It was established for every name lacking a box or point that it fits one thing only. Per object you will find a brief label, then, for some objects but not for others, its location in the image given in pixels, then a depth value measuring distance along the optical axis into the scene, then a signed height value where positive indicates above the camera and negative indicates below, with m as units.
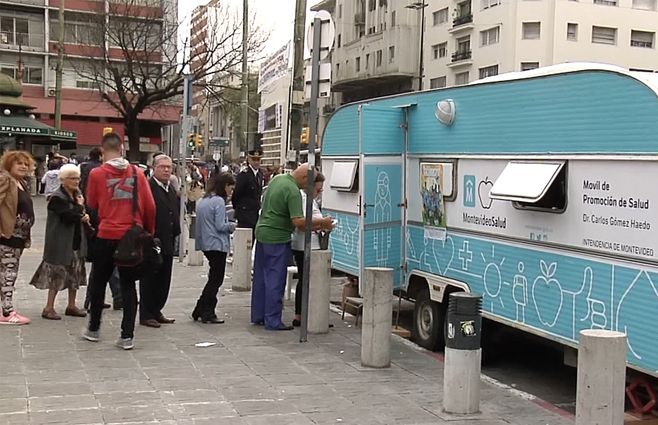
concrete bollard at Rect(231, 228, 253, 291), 12.12 -1.37
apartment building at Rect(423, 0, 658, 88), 47.96 +8.91
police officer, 12.66 -0.37
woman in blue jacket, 9.11 -0.73
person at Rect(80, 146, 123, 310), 8.96 -0.80
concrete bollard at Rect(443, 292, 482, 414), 6.03 -1.39
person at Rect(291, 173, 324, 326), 8.89 -0.86
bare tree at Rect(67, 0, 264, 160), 33.38 +5.05
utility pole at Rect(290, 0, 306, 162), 13.45 +1.89
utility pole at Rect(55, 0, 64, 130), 32.25 +3.89
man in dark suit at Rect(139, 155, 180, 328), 8.85 -0.80
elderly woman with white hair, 8.70 -0.85
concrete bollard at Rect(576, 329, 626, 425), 5.03 -1.24
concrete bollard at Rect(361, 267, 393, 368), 7.35 -1.31
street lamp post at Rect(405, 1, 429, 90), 58.58 +10.29
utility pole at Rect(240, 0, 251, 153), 26.58 +3.10
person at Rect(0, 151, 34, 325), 8.38 -0.57
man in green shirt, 8.62 -0.67
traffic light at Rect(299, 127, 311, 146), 27.31 +1.10
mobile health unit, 5.78 -0.19
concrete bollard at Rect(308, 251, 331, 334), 8.84 -1.32
